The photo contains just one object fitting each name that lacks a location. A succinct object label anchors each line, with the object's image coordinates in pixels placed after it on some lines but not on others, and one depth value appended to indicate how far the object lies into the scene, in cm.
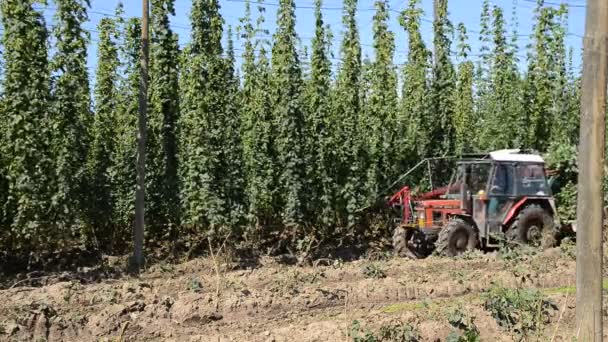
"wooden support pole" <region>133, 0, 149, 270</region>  1174
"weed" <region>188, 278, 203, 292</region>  912
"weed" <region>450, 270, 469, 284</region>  1001
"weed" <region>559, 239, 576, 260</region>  1210
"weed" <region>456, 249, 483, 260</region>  1214
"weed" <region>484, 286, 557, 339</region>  785
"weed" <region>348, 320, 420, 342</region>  694
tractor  1319
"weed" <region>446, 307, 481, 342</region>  693
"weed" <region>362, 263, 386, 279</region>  1034
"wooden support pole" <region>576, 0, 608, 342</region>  493
